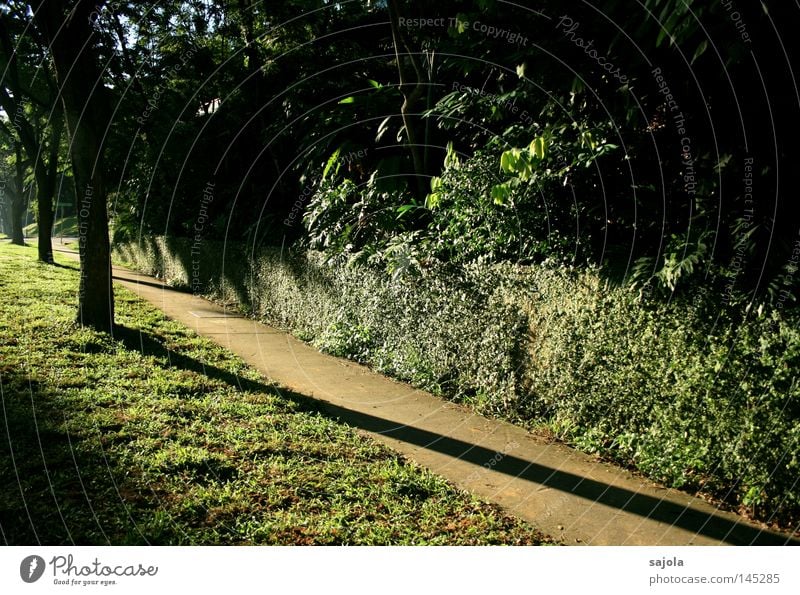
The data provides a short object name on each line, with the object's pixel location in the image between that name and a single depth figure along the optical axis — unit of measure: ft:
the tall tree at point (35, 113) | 57.93
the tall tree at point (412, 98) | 29.76
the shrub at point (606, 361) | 14.08
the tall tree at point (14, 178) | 97.37
